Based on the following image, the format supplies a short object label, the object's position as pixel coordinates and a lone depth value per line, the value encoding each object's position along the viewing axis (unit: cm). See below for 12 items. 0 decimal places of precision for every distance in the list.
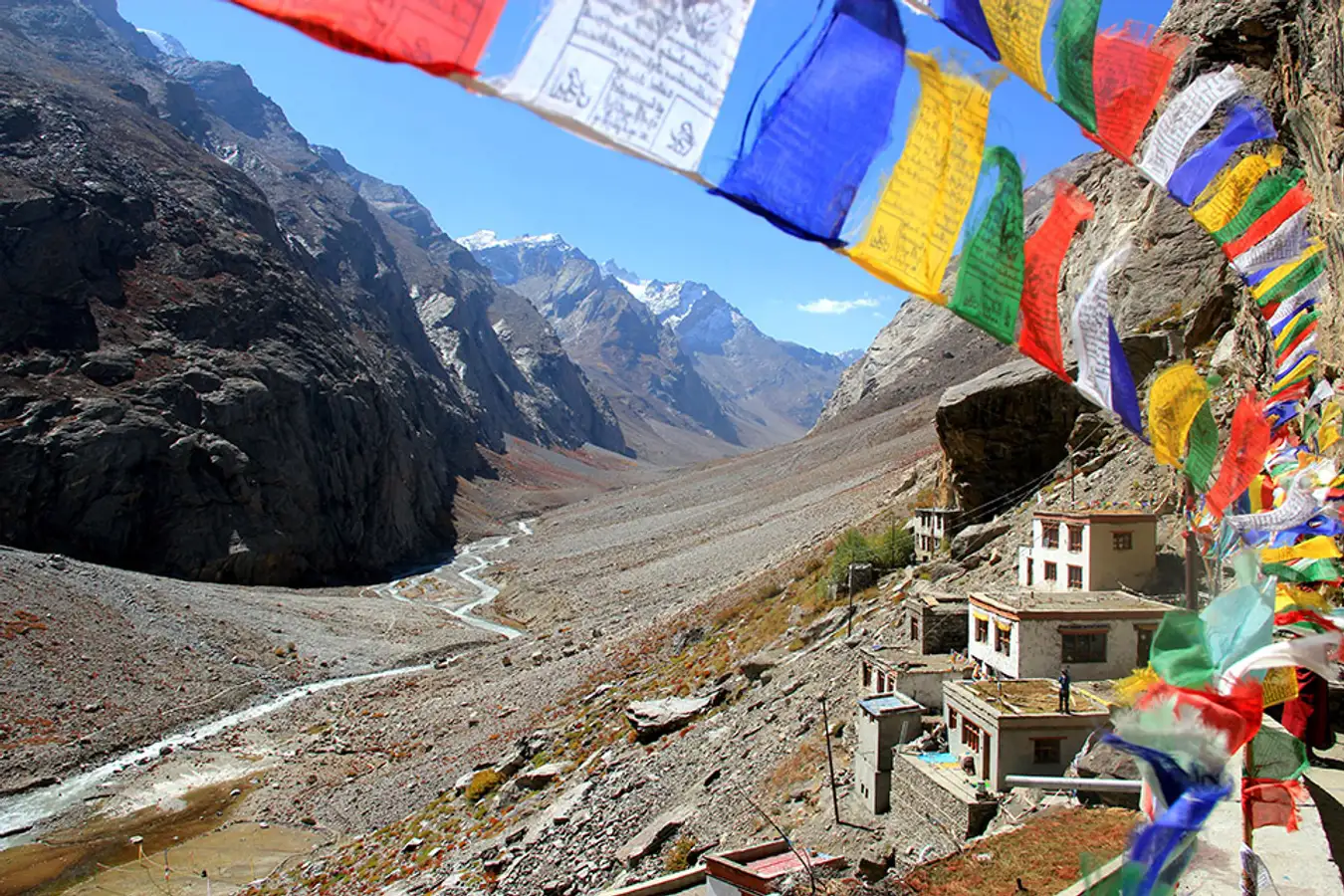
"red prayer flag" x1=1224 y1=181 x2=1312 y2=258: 820
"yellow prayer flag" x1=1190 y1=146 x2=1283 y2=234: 788
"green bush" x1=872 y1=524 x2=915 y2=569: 2945
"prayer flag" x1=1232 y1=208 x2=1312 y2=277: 830
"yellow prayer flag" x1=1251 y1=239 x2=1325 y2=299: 832
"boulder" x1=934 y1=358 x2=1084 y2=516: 2909
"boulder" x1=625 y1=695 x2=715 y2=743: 2156
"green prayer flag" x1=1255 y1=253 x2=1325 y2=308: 836
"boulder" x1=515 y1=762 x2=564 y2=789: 2102
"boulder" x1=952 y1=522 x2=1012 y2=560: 2625
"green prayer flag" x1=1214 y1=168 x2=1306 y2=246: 806
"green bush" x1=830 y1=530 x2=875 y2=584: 2859
